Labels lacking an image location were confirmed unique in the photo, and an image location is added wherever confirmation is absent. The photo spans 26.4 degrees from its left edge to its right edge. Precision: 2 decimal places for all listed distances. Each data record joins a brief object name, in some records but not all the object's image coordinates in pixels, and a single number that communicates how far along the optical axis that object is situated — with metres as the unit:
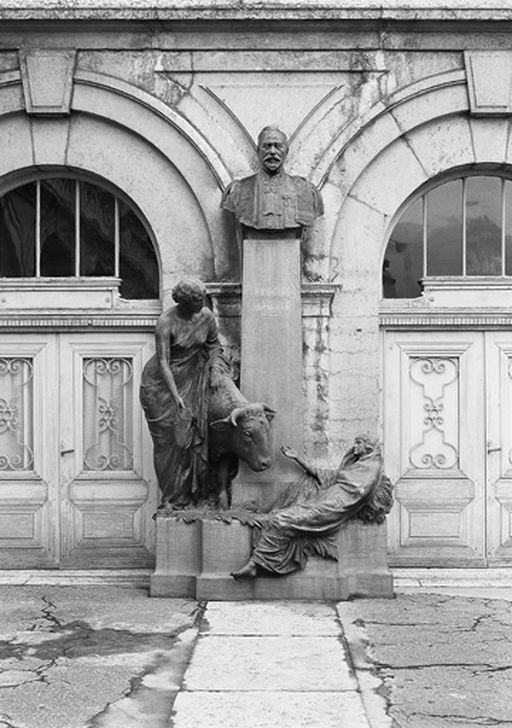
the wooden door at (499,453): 9.70
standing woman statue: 8.45
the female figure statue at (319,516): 8.18
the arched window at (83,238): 9.80
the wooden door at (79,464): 9.70
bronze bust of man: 8.82
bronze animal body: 8.32
